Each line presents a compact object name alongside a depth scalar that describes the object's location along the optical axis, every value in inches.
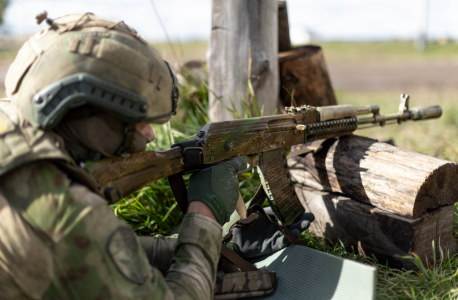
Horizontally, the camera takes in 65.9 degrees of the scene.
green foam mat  79.9
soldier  55.5
